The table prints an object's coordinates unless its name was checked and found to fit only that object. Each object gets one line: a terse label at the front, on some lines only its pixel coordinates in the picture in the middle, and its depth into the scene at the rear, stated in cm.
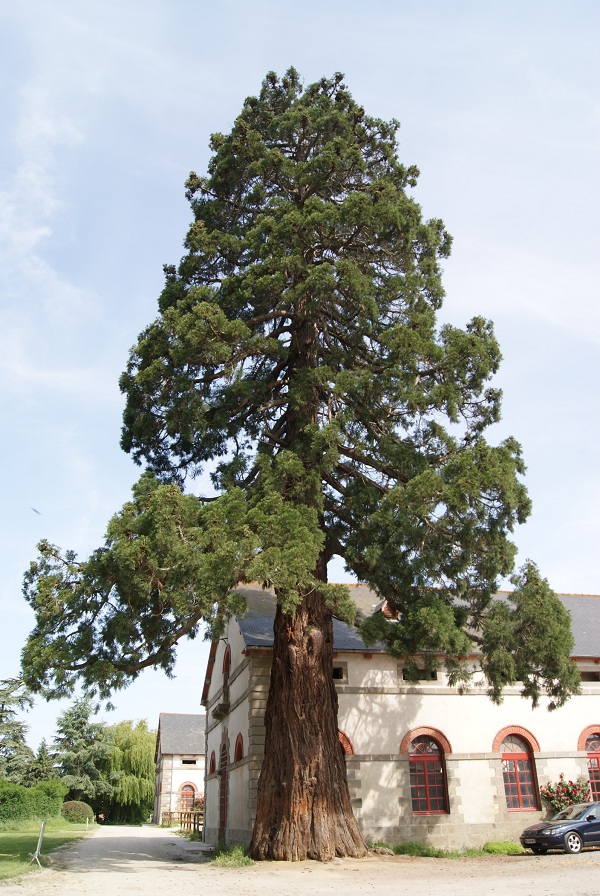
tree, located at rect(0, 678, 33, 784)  3384
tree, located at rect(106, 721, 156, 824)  4406
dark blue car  1385
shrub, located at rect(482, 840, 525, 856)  1579
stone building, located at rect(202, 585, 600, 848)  1675
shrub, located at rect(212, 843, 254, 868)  1199
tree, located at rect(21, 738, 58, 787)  3625
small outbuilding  4544
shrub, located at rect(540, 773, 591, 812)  1770
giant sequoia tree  1166
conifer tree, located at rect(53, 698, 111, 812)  4250
